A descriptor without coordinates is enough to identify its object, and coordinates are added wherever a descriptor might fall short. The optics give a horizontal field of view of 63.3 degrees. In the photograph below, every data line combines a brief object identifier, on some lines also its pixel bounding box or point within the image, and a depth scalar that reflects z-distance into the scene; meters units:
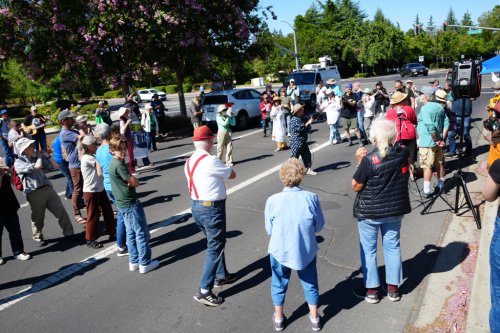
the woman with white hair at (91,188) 5.96
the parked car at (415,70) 44.54
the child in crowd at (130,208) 4.83
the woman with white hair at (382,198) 3.76
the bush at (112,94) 53.53
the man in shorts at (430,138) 6.77
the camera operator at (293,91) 16.20
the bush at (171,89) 53.97
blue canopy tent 10.10
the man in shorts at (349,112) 11.27
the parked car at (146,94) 43.34
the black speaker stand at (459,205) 5.71
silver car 16.41
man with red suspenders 4.16
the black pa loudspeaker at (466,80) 6.05
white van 19.85
